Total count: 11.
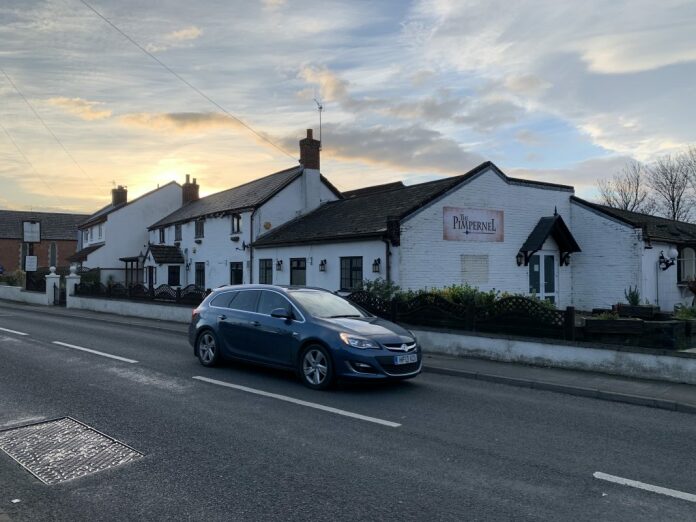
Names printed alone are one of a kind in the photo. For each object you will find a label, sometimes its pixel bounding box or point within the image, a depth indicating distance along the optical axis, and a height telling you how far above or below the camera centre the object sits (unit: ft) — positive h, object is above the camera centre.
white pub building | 65.31 +4.84
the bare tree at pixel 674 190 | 160.76 +26.43
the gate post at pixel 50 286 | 98.84 -1.41
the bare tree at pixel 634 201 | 173.36 +25.25
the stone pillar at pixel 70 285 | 94.12 -1.18
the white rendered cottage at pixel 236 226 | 89.56 +9.40
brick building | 218.79 +16.77
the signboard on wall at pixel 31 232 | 105.09 +9.09
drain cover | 16.46 -5.78
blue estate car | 27.09 -3.16
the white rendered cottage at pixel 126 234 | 131.34 +10.92
